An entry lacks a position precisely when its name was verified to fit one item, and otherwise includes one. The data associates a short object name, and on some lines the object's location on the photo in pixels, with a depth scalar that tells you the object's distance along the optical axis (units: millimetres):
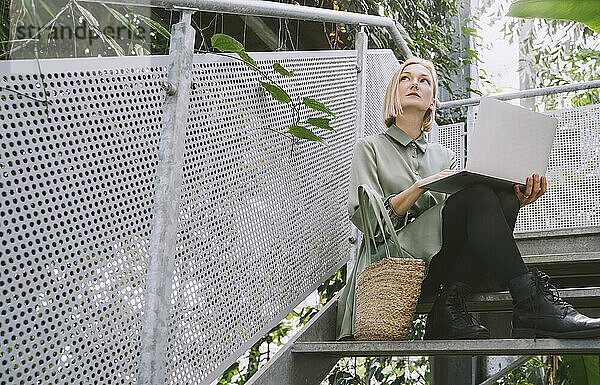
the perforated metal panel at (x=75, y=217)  1072
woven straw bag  1747
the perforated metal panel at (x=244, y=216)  1431
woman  1666
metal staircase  1557
